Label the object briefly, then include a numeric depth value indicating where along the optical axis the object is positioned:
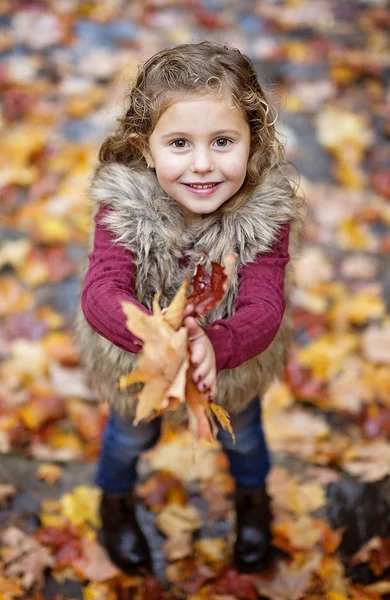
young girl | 1.62
